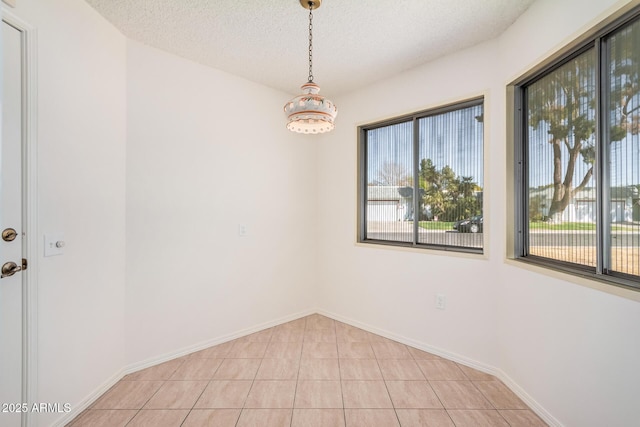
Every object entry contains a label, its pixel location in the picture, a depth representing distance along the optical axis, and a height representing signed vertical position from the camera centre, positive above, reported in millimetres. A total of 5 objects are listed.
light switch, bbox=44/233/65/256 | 1829 -178
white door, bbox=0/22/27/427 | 1609 -125
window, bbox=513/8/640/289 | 1566 +330
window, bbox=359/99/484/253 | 2678 +341
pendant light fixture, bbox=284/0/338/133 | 1805 +604
